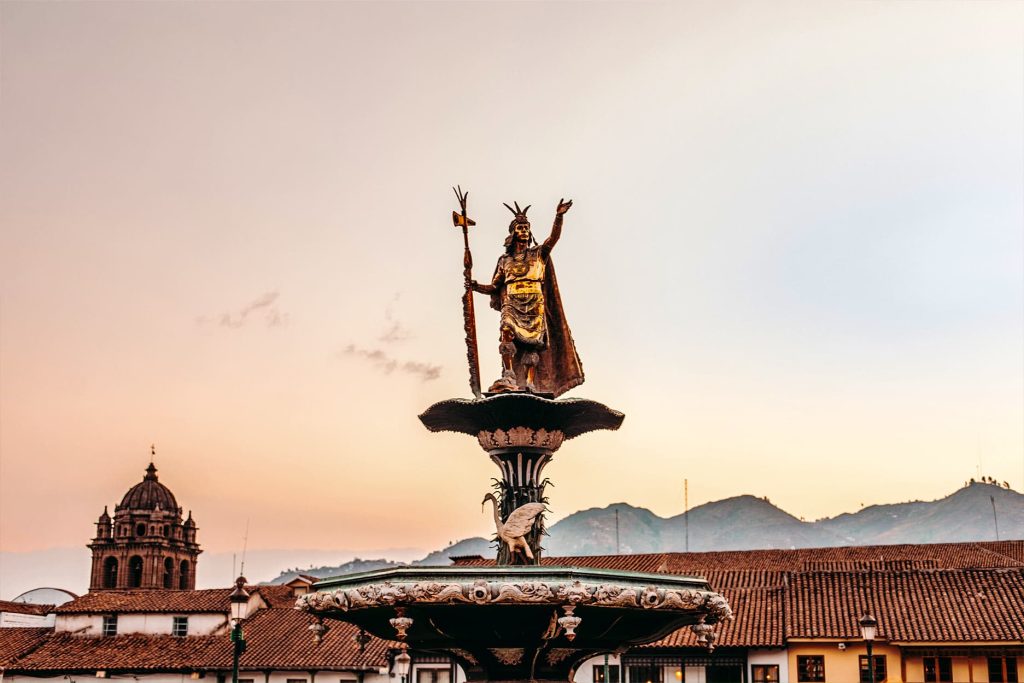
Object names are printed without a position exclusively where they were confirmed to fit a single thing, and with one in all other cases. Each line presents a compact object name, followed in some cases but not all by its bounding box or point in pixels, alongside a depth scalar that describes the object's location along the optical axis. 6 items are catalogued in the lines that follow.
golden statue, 16.48
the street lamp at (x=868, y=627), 26.17
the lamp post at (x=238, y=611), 27.91
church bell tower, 114.12
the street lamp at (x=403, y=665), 22.73
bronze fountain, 13.12
